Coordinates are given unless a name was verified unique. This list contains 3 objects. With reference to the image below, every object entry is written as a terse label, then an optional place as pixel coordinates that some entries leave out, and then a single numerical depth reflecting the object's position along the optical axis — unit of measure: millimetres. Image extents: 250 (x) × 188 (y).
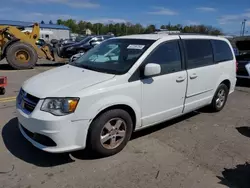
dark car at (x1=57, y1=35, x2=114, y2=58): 11527
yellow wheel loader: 8703
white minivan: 2385
